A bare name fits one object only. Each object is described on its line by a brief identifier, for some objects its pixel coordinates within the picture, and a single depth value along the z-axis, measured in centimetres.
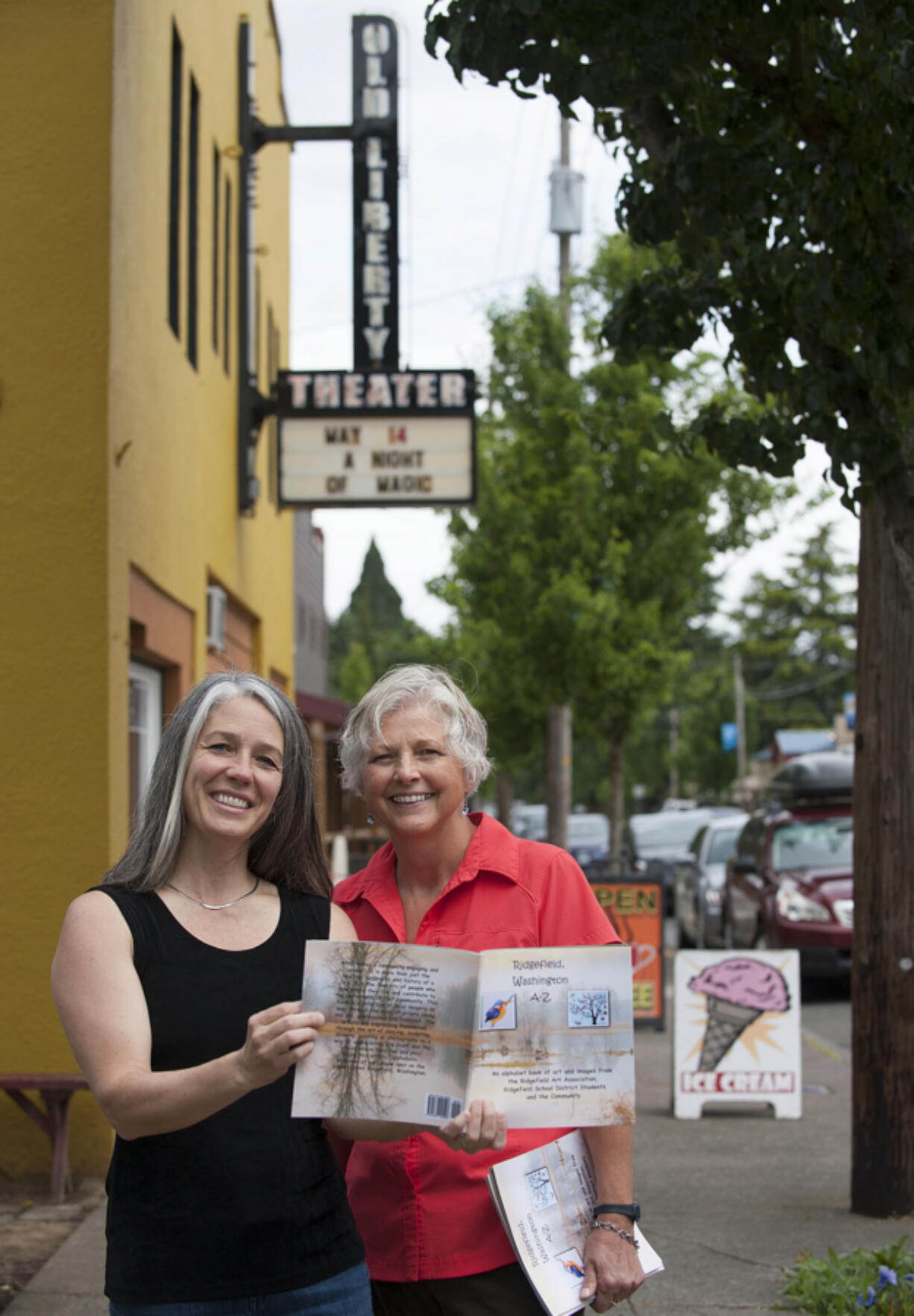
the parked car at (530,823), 4093
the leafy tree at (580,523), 1836
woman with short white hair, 285
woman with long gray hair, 242
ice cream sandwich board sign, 836
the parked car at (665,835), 2575
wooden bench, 618
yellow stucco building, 661
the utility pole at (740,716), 6162
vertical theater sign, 1098
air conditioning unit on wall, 1067
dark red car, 1294
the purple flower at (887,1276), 448
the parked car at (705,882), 1700
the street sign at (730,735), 6456
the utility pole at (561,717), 1916
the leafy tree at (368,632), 6034
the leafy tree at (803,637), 5584
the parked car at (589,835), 2834
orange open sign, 1131
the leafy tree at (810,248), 507
